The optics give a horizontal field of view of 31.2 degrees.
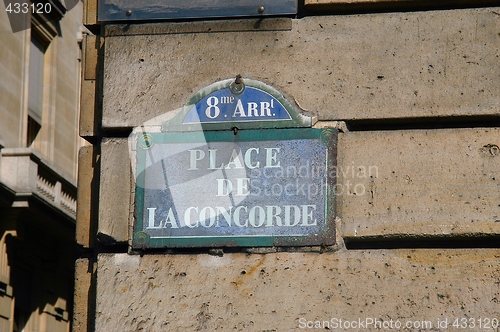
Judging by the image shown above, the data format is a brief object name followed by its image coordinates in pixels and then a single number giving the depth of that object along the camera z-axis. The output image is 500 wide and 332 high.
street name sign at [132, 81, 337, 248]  3.80
